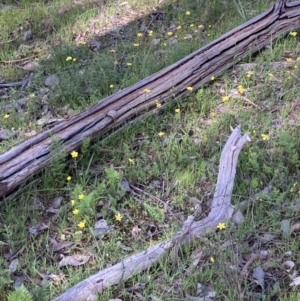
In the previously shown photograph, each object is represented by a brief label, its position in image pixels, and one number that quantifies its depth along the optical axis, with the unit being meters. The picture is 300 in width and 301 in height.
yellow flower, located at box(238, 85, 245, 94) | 4.65
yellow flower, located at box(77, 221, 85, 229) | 3.41
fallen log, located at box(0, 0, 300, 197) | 3.74
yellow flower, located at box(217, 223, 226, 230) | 3.31
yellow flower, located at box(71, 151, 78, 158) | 3.86
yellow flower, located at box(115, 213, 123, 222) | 3.50
